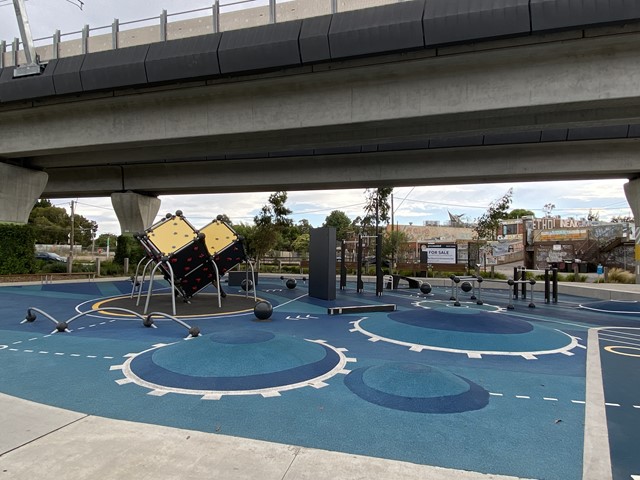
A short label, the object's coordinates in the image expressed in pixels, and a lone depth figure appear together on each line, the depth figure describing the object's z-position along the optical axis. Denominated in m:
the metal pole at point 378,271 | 18.91
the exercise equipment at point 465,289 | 15.43
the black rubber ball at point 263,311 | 11.73
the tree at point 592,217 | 73.43
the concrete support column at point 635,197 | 20.16
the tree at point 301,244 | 61.66
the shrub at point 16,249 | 22.58
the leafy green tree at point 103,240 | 106.39
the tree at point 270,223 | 35.06
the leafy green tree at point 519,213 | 107.71
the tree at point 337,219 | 83.15
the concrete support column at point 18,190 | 21.73
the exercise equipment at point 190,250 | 12.77
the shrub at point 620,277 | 25.20
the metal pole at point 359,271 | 20.05
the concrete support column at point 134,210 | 27.47
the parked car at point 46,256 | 44.21
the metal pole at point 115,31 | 15.02
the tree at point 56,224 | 73.88
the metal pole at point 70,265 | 27.42
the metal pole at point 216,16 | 13.67
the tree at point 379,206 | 34.06
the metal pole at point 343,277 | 22.06
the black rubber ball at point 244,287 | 20.15
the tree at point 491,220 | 31.12
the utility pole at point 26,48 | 15.38
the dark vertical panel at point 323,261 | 16.86
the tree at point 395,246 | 36.56
